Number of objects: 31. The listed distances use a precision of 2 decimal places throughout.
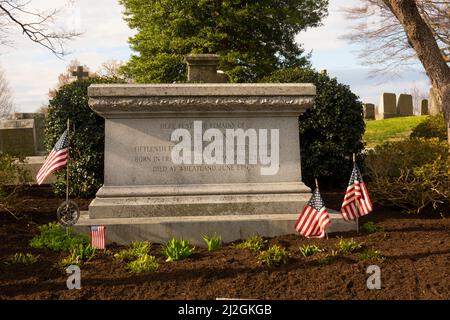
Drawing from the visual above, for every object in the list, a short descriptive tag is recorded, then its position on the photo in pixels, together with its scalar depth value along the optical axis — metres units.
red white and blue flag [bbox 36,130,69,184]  6.59
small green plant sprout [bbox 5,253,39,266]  5.56
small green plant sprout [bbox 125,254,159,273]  5.24
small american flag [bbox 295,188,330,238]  5.98
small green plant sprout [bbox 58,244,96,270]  5.44
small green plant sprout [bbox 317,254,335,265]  5.43
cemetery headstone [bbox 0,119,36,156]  15.73
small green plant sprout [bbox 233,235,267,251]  6.09
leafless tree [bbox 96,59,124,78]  50.11
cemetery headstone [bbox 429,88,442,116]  24.69
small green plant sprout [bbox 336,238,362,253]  5.86
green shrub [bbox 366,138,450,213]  8.09
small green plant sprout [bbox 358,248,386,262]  5.46
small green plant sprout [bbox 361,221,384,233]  6.88
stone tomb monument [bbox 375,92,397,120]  30.11
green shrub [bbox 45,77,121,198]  9.45
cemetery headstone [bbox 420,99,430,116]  31.36
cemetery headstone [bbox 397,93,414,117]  30.45
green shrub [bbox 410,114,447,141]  12.10
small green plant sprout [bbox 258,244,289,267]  5.41
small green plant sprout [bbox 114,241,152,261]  5.77
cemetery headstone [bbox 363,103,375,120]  30.97
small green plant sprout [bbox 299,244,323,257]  5.77
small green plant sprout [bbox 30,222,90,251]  6.18
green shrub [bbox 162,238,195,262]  5.70
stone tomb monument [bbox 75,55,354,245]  6.88
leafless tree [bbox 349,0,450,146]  9.08
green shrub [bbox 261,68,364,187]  9.78
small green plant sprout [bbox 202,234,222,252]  6.23
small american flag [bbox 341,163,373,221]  6.31
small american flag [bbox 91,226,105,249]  6.19
